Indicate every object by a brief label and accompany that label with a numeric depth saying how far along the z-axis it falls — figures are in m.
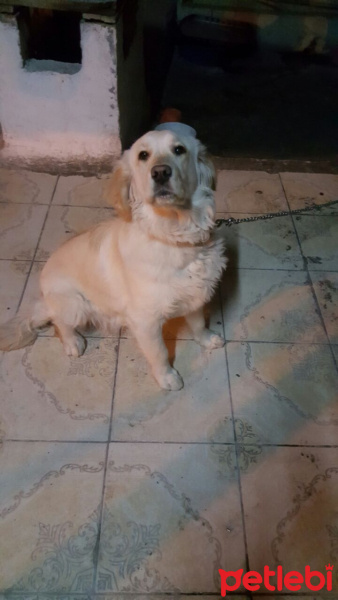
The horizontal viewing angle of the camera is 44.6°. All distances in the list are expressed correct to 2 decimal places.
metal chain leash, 1.96
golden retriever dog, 1.34
